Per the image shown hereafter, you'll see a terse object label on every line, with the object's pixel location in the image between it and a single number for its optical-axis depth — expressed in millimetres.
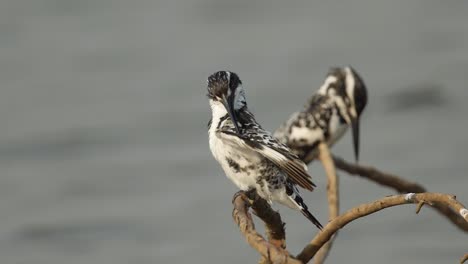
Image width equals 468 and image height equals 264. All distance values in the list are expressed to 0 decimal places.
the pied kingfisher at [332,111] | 14437
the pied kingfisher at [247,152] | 8828
